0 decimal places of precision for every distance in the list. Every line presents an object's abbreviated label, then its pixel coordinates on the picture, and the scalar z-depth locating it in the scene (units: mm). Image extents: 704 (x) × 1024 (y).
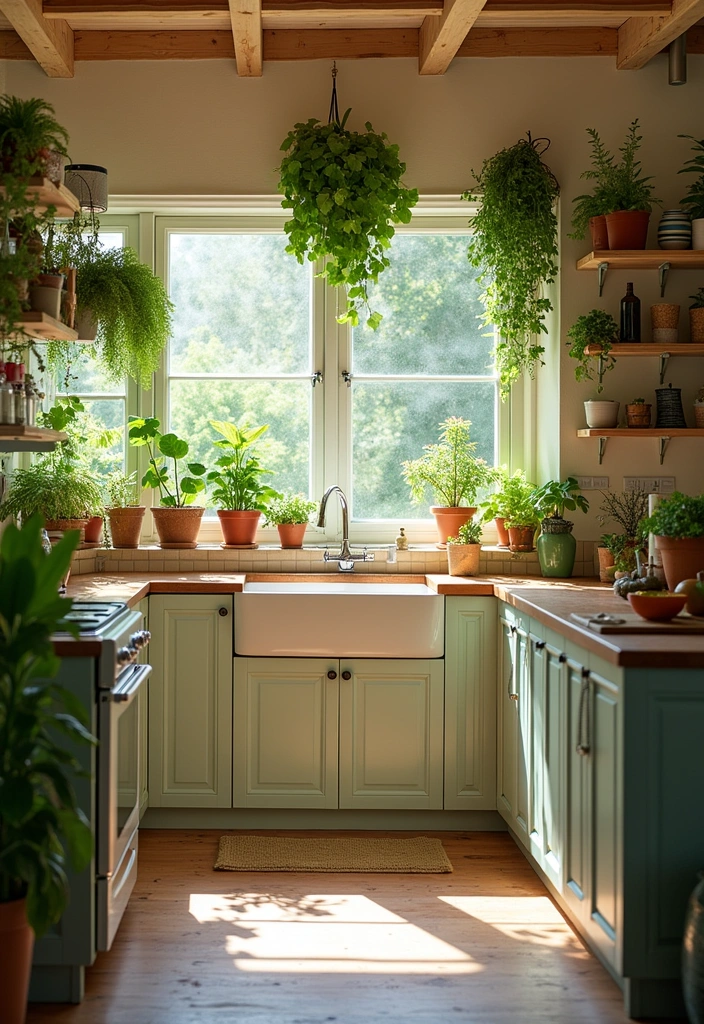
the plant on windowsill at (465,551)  4133
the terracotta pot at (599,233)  4059
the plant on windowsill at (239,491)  4344
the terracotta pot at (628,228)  3994
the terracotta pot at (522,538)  4293
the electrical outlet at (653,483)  4254
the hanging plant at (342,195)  4062
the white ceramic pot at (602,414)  4109
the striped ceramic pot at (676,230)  4043
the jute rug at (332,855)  3521
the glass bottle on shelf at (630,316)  4098
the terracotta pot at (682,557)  3053
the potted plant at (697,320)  4082
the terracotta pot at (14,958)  2186
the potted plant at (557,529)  4105
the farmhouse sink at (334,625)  3840
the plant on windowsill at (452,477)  4352
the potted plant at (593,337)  4035
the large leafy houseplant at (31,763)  2123
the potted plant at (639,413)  4105
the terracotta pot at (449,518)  4340
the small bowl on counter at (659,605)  2703
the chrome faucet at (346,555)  4281
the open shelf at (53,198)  2887
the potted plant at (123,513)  4297
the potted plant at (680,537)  3053
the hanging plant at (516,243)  4082
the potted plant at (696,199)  4043
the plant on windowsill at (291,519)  4359
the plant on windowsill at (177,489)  4320
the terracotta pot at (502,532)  4379
